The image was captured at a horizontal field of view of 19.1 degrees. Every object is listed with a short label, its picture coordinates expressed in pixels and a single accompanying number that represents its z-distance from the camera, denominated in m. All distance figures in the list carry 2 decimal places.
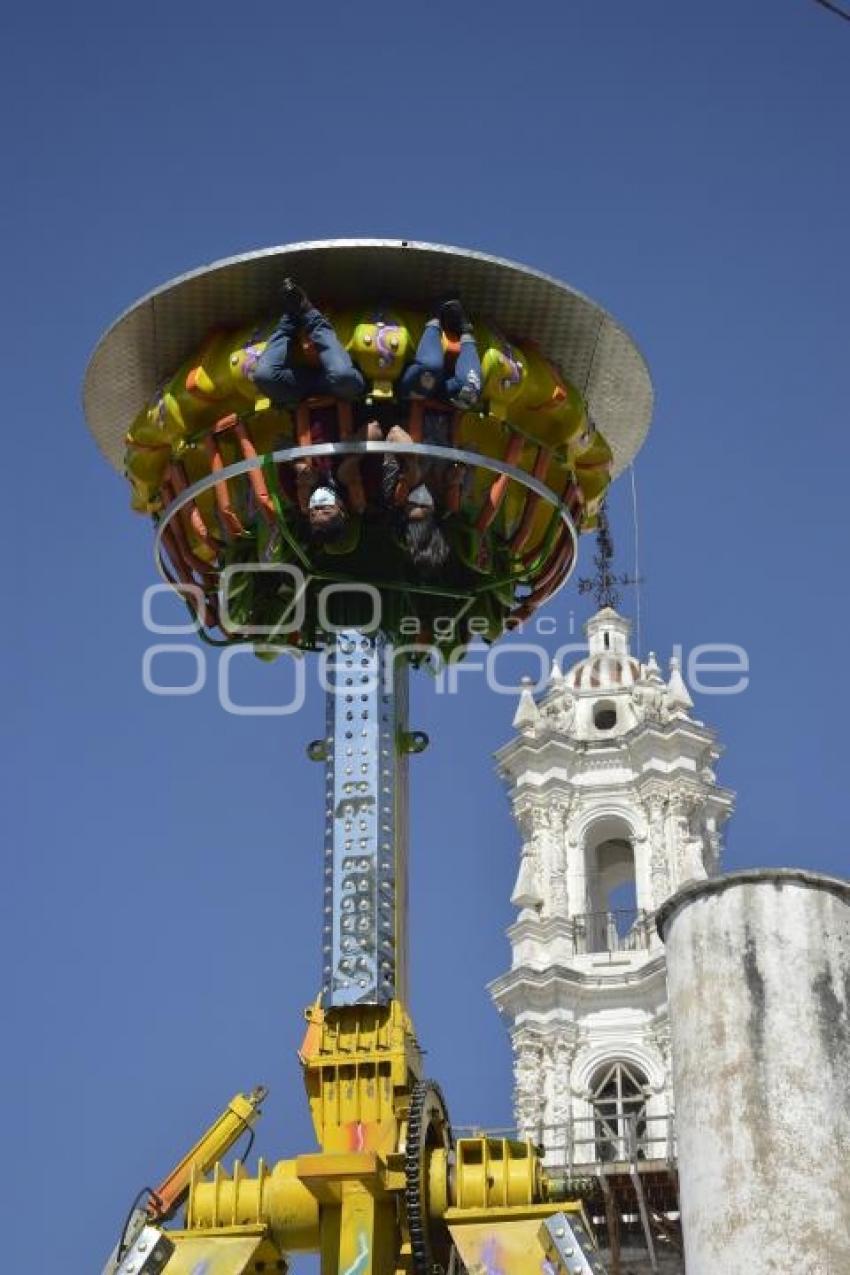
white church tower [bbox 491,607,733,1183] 54.25
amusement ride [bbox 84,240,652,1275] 16.84
